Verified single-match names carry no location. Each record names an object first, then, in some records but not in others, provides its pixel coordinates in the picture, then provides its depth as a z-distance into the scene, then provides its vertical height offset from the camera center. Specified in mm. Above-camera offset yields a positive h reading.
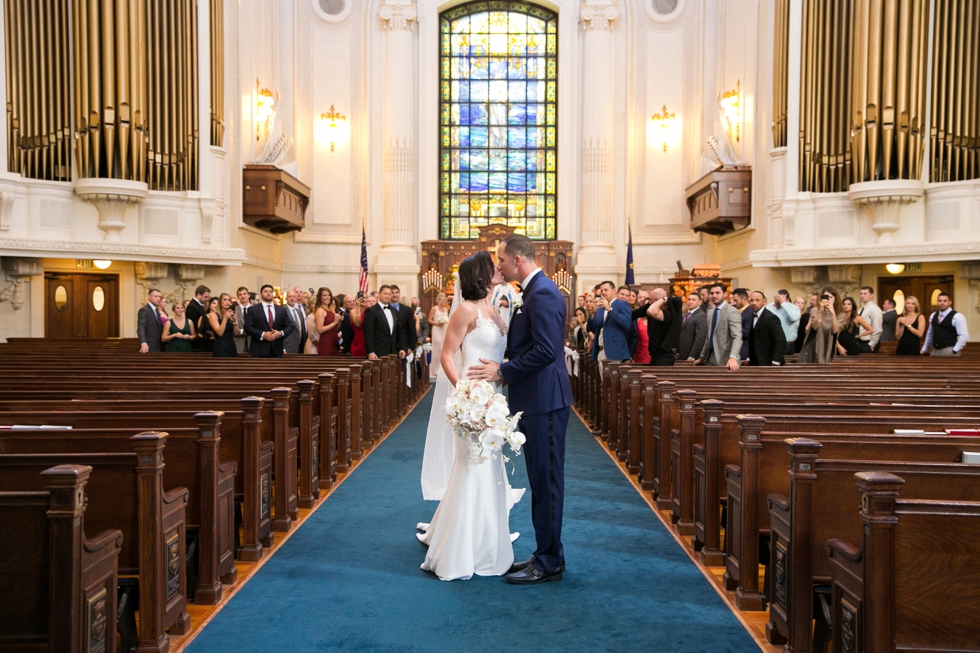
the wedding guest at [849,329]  10414 -283
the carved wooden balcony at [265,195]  16719 +2110
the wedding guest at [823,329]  9153 -261
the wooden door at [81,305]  14867 -32
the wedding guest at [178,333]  10344 -349
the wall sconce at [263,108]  17891 +4024
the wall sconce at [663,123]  20000 +4179
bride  4582 -983
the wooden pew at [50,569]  2846 -882
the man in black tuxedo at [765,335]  8906 -310
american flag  15874 +658
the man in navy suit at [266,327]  9797 -262
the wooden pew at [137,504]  3492 -816
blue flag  17373 +708
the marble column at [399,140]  20062 +3784
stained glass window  21344 +4614
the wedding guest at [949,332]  10414 -308
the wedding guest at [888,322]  13375 -246
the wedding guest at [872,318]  11055 -155
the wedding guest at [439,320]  12070 -217
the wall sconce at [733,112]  17516 +3881
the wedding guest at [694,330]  9719 -285
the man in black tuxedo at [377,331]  10695 -331
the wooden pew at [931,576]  2816 -869
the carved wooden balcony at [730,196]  16547 +2093
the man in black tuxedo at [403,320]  11875 -215
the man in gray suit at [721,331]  8781 -269
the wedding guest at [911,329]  10930 -296
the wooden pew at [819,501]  3398 -793
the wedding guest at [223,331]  9773 -313
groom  4348 -405
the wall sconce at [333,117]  20016 +4278
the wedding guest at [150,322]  10445 -223
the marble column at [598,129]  20062 +4061
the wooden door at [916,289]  14438 +289
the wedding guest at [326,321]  11008 -214
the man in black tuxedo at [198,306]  10822 -31
